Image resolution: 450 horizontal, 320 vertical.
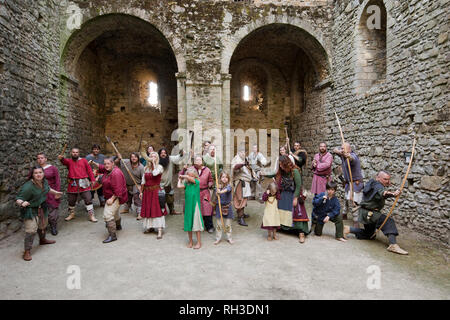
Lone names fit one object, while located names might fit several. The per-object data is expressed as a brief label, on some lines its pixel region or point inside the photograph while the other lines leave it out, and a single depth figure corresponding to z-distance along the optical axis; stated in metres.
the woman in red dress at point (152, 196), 4.76
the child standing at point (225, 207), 4.47
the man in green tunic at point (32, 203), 3.81
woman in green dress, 4.57
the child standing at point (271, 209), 4.54
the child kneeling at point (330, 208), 4.57
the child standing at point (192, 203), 4.26
